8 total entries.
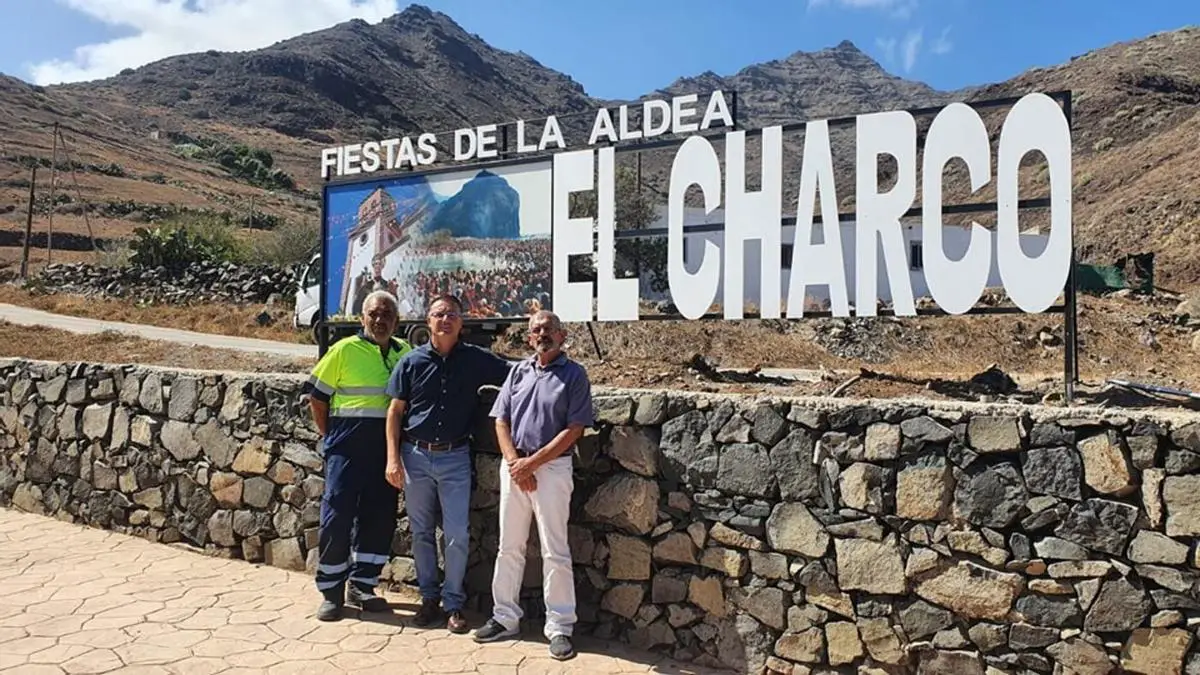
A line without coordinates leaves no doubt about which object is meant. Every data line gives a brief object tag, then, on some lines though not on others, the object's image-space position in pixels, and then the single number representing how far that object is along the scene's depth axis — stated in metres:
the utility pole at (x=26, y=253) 26.45
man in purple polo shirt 4.10
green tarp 24.66
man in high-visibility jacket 4.68
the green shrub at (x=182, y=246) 24.09
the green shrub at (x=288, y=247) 26.42
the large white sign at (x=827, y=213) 6.85
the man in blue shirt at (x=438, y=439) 4.47
